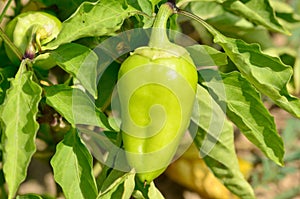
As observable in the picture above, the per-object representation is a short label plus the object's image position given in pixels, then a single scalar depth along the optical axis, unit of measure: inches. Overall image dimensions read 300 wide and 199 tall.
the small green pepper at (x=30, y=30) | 28.8
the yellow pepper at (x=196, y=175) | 44.5
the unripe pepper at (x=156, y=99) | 25.8
